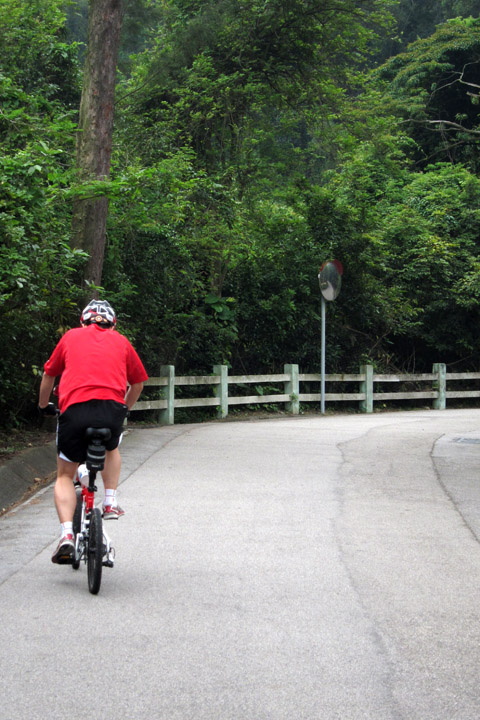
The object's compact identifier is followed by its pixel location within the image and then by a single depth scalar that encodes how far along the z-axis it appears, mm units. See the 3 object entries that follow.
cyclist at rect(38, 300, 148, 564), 11750
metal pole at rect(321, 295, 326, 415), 42869
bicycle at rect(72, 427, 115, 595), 11195
